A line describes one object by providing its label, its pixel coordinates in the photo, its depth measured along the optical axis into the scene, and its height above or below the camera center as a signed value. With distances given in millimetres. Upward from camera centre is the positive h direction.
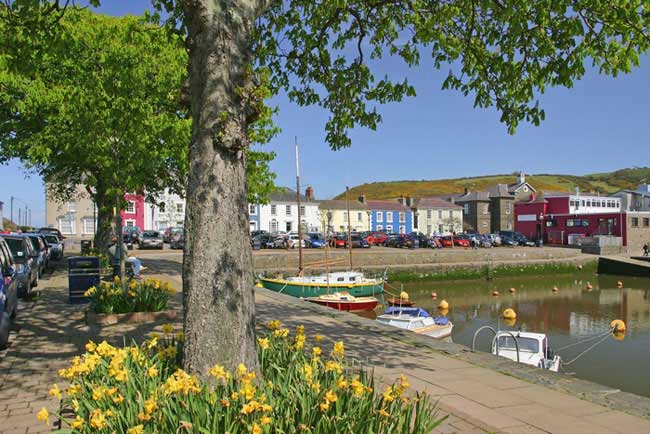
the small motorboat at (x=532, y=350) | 15774 -4063
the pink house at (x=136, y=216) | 64438 +1252
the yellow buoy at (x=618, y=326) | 24422 -4926
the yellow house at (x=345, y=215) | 75562 +1308
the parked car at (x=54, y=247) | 28719 -1183
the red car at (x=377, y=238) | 59188 -1699
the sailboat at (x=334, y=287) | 26500 -3584
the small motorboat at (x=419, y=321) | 21078 -4045
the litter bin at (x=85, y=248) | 25131 -1131
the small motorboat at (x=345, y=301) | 26078 -3934
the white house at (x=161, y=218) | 65194 +970
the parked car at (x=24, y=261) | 13617 -967
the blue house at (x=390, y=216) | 81000 +1153
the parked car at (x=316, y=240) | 52425 -1628
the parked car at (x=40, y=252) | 19609 -995
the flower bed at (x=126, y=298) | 10132 -1425
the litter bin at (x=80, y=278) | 12922 -1268
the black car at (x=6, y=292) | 8039 -1129
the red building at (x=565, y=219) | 63469 +363
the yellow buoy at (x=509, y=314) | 28488 -5054
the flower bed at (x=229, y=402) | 3547 -1319
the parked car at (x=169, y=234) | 50912 -861
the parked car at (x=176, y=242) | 45719 -1430
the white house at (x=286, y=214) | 70938 +1449
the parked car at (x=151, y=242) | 44594 -1374
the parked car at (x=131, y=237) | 45500 -1019
